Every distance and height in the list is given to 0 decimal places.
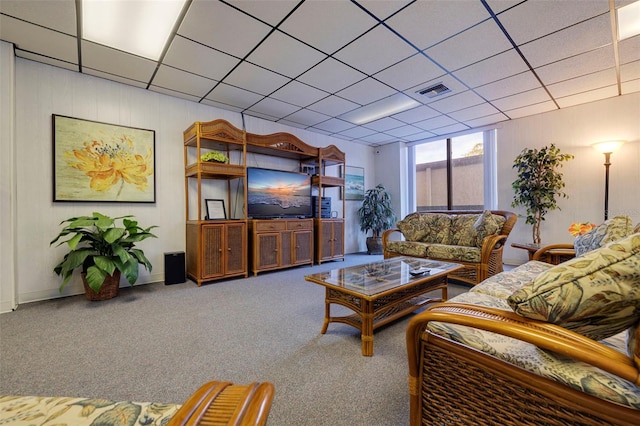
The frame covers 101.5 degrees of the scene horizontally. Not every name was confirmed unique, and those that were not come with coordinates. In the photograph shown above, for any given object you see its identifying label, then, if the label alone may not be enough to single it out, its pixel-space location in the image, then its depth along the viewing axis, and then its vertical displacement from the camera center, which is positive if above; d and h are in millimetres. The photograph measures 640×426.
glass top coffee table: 1751 -542
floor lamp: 3463 +771
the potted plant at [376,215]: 5715 -69
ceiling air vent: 3332 +1596
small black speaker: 3383 -701
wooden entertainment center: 3448 -180
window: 5141 +830
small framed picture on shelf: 3829 +72
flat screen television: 4012 +318
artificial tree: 3867 +433
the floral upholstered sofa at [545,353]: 663 -442
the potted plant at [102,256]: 2607 -431
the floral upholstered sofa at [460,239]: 3031 -377
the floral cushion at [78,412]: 562 -447
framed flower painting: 2939 +647
